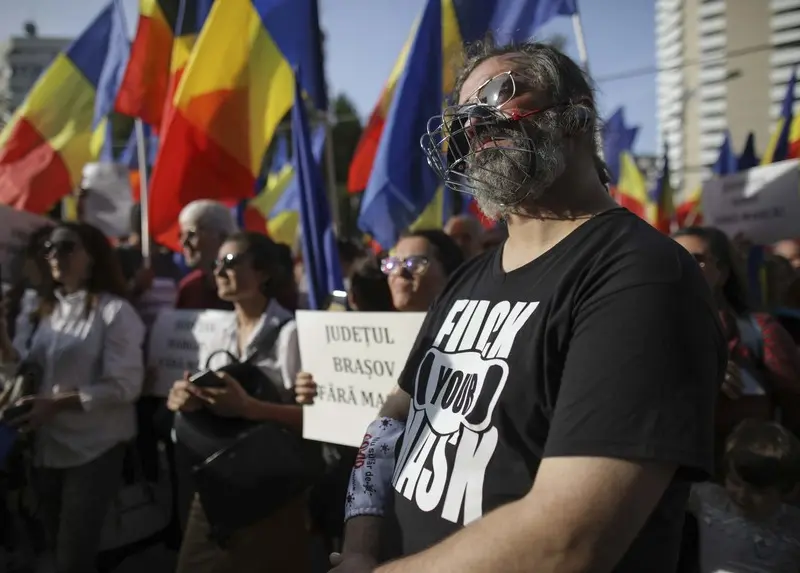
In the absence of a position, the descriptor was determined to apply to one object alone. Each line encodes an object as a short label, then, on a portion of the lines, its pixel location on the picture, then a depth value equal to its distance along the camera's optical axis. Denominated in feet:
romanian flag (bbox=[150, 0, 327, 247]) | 13.69
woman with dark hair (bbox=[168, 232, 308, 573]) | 7.98
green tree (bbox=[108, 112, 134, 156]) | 84.50
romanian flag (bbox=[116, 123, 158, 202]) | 28.14
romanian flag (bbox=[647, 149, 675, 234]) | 23.71
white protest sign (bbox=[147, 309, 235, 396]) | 10.72
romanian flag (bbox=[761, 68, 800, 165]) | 17.76
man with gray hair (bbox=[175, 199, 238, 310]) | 12.89
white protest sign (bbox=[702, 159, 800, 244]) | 13.74
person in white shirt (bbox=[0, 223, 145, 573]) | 10.11
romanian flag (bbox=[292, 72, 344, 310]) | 11.37
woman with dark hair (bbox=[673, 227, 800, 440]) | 8.38
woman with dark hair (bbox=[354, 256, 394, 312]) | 10.80
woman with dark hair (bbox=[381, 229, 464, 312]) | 9.44
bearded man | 2.93
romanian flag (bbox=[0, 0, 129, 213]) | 18.20
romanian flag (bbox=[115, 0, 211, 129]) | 17.20
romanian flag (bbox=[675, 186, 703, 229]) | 30.68
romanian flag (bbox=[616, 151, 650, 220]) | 31.78
